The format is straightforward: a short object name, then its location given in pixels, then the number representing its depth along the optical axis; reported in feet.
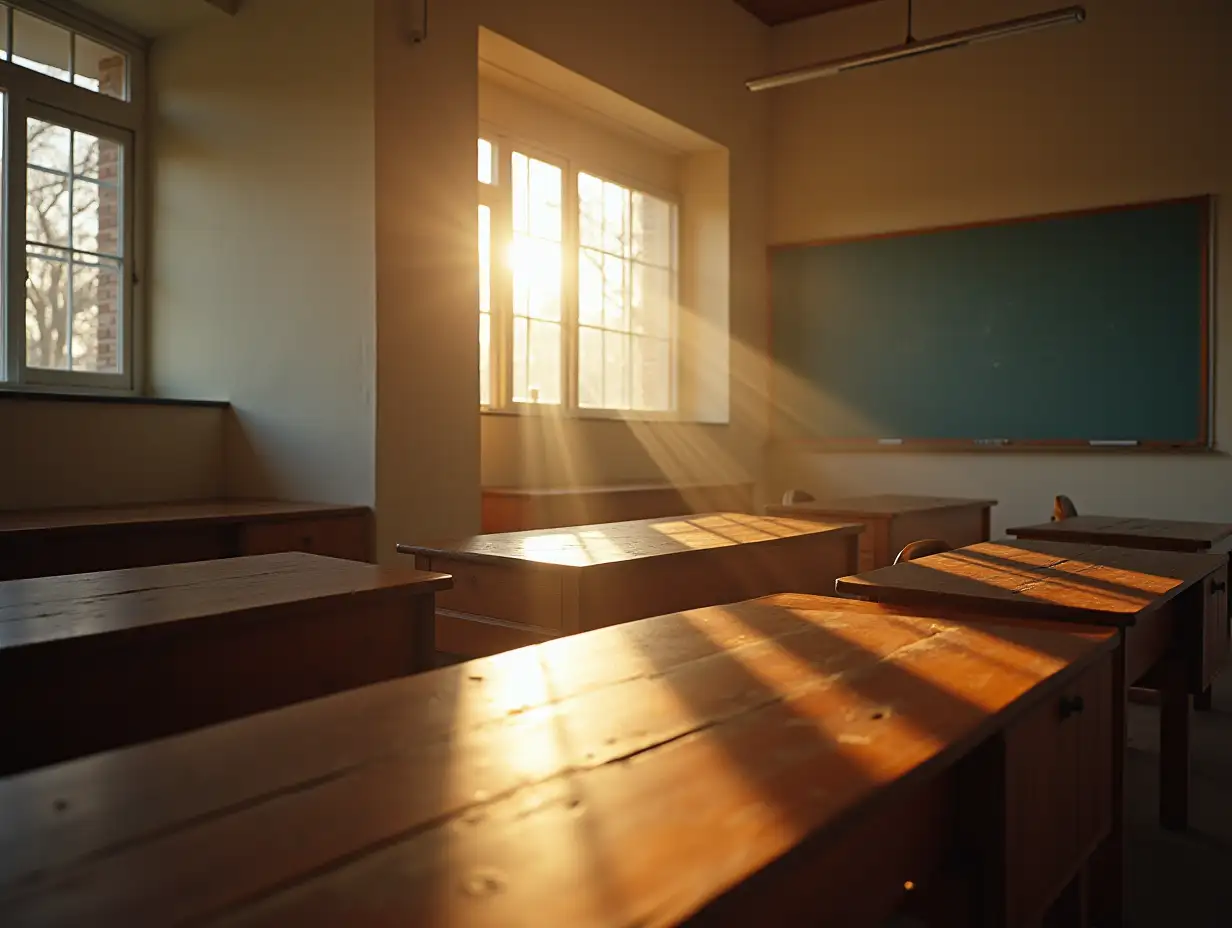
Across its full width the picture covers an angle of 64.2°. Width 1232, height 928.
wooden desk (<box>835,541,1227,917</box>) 5.77
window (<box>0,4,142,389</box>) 13.00
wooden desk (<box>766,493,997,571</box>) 13.47
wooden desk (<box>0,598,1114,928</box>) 2.14
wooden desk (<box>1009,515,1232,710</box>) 10.08
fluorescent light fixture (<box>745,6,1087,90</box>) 15.20
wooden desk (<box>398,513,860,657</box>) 7.58
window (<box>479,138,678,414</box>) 17.56
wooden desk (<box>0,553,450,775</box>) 4.69
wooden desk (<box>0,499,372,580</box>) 9.65
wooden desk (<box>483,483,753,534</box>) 15.28
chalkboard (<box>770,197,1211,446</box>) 18.80
